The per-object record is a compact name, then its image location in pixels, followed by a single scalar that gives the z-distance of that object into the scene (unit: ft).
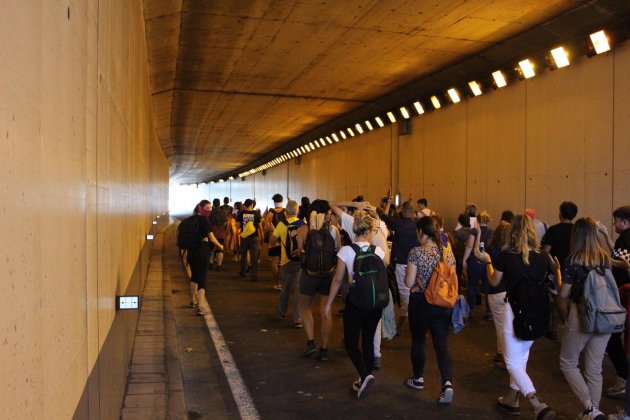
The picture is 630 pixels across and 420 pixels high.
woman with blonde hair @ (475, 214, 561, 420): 18.61
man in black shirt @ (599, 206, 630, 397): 21.39
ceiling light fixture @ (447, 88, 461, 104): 51.31
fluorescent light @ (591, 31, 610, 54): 33.73
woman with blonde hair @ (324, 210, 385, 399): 20.89
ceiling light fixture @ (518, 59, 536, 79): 40.93
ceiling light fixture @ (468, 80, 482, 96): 48.03
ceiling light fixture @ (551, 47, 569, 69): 37.68
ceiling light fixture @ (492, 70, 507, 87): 44.45
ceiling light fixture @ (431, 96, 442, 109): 54.44
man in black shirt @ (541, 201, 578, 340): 27.73
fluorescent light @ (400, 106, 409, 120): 60.77
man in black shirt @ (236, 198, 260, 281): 50.78
